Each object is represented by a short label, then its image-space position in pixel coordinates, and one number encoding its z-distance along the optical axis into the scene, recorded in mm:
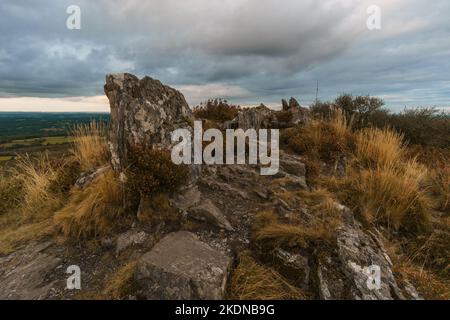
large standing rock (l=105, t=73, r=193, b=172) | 4875
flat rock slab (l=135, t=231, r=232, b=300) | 2932
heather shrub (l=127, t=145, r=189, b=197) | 4402
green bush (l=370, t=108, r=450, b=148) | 10992
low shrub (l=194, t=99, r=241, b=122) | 9719
